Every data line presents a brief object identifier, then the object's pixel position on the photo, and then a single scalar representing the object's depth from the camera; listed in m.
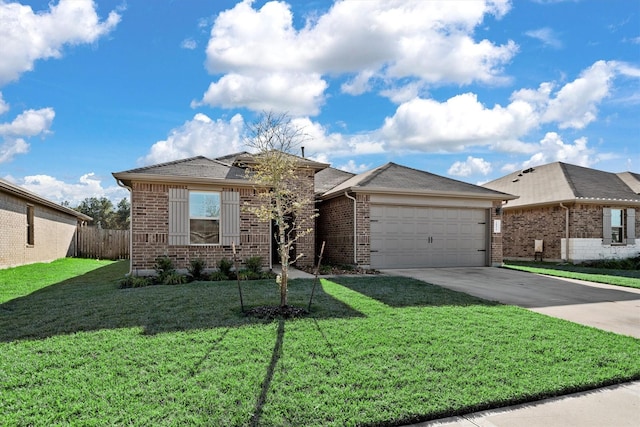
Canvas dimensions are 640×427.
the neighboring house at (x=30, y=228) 12.51
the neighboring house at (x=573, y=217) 15.88
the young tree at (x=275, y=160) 5.96
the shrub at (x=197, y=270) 9.96
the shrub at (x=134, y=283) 8.71
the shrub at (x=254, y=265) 10.47
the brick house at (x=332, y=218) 10.46
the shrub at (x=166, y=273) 9.22
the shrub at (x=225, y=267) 10.32
